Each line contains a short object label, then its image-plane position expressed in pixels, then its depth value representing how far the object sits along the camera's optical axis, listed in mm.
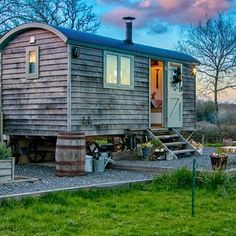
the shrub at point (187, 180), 9062
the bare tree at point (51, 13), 26125
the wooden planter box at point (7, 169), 9523
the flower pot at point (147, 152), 13781
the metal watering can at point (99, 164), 11992
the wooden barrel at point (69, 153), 10727
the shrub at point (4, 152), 9664
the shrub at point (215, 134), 25131
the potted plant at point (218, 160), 10773
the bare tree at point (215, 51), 31312
